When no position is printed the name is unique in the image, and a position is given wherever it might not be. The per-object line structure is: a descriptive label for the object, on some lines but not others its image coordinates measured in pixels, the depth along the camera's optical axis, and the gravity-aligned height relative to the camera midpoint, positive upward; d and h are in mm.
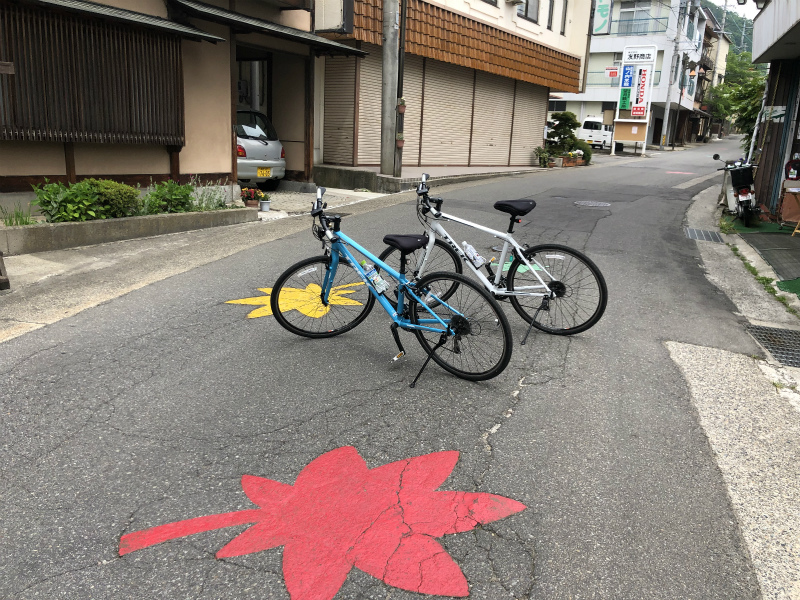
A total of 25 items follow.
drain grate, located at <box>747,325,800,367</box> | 5453 -1601
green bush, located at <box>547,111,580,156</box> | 28156 +878
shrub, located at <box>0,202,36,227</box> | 8273 -1150
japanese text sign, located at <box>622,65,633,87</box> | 40781 +4976
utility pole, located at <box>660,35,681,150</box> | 45312 +3848
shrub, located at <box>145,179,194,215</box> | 9883 -973
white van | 43875 +1429
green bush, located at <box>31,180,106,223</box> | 8547 -937
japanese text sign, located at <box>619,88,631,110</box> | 41562 +3645
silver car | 13711 -238
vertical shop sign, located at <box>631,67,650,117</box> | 40781 +3922
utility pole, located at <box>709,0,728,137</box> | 69550 +9414
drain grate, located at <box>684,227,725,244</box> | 11195 -1333
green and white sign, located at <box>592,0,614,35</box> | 46875 +9946
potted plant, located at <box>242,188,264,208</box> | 12242 -1101
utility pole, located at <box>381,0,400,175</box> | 14859 +1421
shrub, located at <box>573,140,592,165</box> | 28677 +245
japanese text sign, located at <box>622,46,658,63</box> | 40334 +6376
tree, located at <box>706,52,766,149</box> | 16625 +1571
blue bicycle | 4469 -1152
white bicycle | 5449 -1031
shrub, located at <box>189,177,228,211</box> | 10819 -1019
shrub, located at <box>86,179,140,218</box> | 8984 -896
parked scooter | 11682 -573
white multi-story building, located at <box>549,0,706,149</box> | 46438 +7719
